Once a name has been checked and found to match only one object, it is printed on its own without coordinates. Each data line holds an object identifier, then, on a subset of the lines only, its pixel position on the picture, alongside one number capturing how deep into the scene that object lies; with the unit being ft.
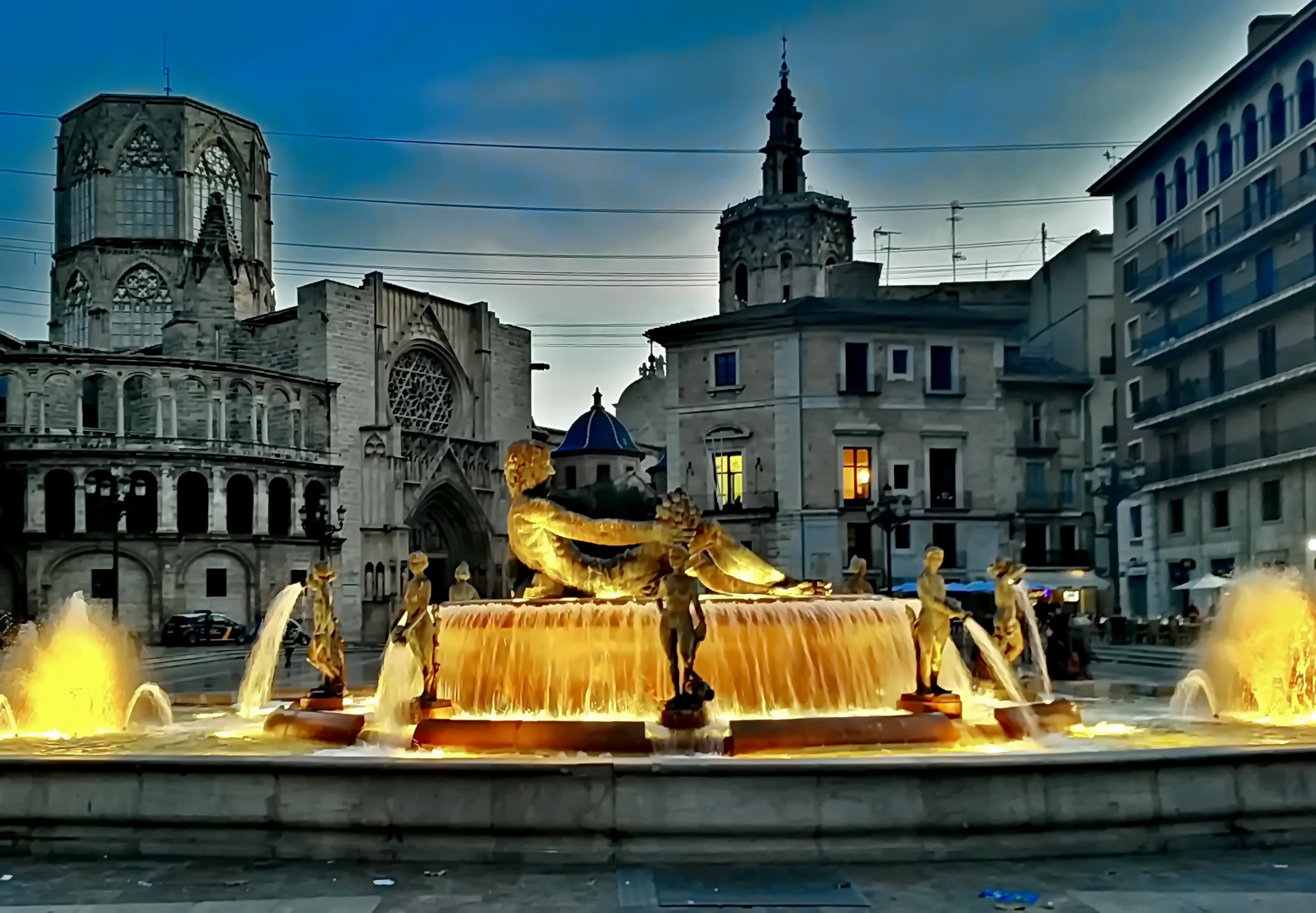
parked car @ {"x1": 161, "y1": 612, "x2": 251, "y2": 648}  156.87
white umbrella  109.40
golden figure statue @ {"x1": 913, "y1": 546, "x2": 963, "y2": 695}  36.06
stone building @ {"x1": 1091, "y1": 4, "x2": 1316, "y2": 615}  122.31
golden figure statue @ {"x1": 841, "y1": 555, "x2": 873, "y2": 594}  49.44
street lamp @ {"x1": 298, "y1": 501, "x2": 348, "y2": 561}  146.99
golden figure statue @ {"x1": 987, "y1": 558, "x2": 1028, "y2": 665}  42.78
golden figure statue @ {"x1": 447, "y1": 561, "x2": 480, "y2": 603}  45.16
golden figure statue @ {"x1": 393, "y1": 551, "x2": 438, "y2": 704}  36.63
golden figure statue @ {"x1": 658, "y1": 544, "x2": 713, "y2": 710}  32.04
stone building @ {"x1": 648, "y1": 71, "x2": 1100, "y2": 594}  148.25
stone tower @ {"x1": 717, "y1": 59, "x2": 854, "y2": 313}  272.92
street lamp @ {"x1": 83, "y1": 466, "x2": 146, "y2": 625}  119.75
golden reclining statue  39.99
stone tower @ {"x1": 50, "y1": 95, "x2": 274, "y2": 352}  229.66
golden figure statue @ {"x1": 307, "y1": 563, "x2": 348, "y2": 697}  42.22
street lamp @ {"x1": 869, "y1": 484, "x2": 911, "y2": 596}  108.27
